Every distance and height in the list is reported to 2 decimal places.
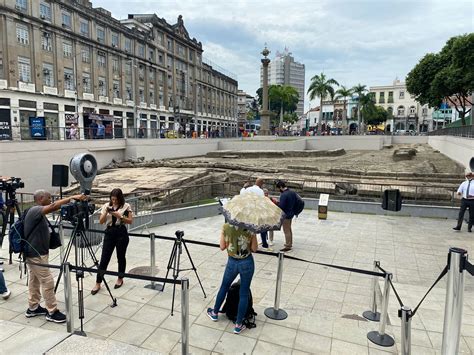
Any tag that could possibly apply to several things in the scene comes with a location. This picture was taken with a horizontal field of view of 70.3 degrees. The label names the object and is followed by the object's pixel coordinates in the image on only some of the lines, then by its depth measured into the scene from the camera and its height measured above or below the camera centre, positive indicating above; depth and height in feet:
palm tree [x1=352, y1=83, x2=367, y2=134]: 204.19 +31.27
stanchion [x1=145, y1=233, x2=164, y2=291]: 20.08 -8.27
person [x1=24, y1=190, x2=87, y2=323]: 15.97 -5.66
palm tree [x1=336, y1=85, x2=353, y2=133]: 193.14 +28.07
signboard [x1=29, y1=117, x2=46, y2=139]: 65.77 +2.31
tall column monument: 146.10 +15.57
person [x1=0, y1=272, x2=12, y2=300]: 18.28 -8.24
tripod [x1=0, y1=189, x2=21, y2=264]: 24.12 -4.92
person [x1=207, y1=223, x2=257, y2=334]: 14.69 -5.15
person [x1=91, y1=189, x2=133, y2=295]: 19.06 -5.09
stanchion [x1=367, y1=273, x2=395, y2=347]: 14.71 -8.39
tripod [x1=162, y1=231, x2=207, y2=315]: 18.70 -5.98
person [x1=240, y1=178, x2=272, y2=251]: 27.16 -3.91
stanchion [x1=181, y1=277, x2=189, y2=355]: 13.16 -7.23
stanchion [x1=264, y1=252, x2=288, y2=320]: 16.49 -8.38
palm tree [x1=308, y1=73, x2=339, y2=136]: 185.47 +29.86
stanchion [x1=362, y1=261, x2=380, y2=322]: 17.24 -8.79
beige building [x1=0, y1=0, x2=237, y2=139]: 103.71 +29.22
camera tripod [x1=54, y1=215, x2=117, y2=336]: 14.94 -6.06
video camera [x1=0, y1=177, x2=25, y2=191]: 23.70 -3.16
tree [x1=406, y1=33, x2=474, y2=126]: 92.17 +22.21
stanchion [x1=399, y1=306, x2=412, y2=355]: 12.10 -6.88
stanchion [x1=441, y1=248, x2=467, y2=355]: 10.54 -5.10
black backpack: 16.03 -7.79
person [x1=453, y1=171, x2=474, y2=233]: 33.09 -5.17
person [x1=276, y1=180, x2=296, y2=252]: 27.07 -4.78
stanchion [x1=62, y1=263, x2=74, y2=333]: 14.56 -6.95
